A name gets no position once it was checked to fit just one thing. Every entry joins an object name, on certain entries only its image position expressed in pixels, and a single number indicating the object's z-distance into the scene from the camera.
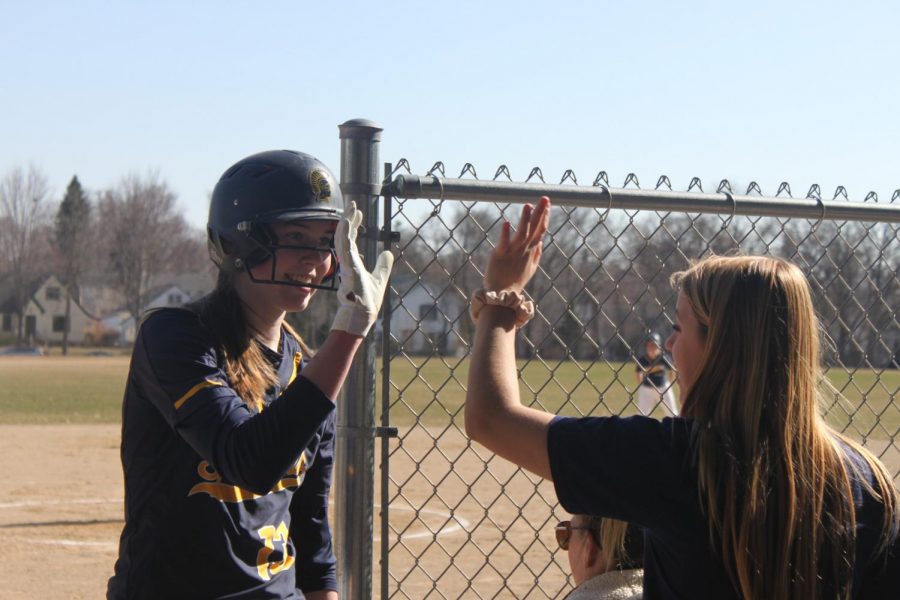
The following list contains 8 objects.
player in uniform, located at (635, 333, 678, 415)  14.23
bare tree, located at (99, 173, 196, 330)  81.50
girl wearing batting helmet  2.35
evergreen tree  85.00
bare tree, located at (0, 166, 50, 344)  81.81
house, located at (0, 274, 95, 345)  85.69
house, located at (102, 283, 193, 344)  81.69
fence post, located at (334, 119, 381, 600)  3.02
